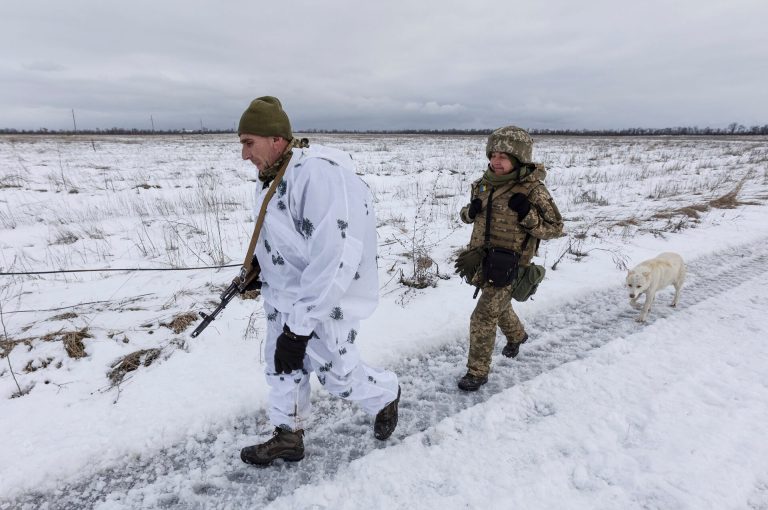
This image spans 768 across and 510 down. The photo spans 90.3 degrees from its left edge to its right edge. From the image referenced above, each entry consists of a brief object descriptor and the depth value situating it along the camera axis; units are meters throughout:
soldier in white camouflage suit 1.75
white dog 3.90
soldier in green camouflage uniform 2.58
